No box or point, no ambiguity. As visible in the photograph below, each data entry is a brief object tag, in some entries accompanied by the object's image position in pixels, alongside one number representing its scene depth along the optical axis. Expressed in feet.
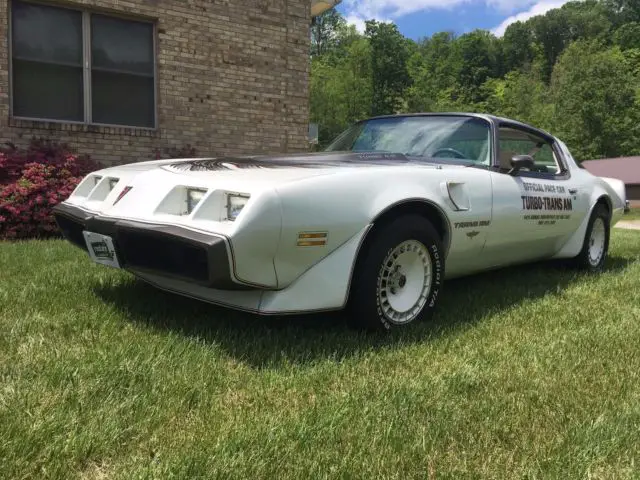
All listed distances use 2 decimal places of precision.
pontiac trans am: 8.71
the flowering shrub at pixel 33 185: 20.74
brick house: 24.47
